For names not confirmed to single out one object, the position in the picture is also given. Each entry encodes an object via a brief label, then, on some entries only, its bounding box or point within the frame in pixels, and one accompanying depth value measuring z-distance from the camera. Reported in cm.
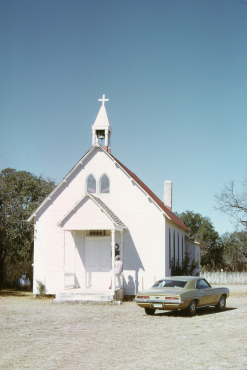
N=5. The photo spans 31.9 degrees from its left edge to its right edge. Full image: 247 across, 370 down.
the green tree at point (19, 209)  2591
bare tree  2766
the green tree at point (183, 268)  2466
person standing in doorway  1978
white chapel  2042
